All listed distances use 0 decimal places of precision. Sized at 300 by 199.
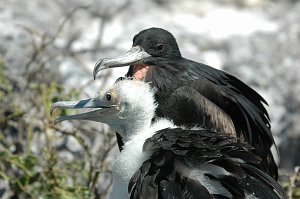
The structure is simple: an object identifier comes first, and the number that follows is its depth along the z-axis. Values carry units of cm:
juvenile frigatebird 687
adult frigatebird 866
